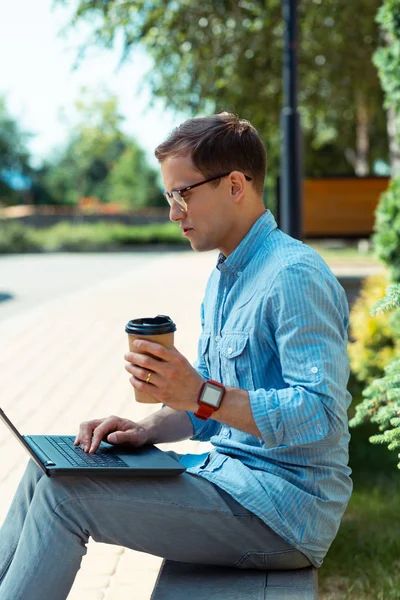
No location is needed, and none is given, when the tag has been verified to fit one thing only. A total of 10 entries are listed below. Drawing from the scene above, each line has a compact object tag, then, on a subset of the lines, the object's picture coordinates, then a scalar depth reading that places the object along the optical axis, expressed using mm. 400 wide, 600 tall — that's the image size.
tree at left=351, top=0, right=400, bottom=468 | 6727
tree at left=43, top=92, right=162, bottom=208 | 66150
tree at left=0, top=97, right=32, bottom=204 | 67562
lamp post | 8750
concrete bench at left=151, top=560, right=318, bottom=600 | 2344
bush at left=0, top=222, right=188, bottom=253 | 41219
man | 2240
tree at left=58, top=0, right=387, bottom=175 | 12234
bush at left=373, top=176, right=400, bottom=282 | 7473
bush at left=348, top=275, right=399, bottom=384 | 7827
